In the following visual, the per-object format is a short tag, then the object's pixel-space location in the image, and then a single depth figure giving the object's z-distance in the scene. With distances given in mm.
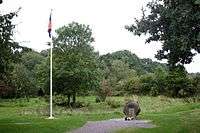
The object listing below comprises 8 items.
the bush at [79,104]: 30070
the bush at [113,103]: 29824
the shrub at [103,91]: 34511
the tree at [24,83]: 37826
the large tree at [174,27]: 10511
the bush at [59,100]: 31307
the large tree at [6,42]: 13542
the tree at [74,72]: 29532
